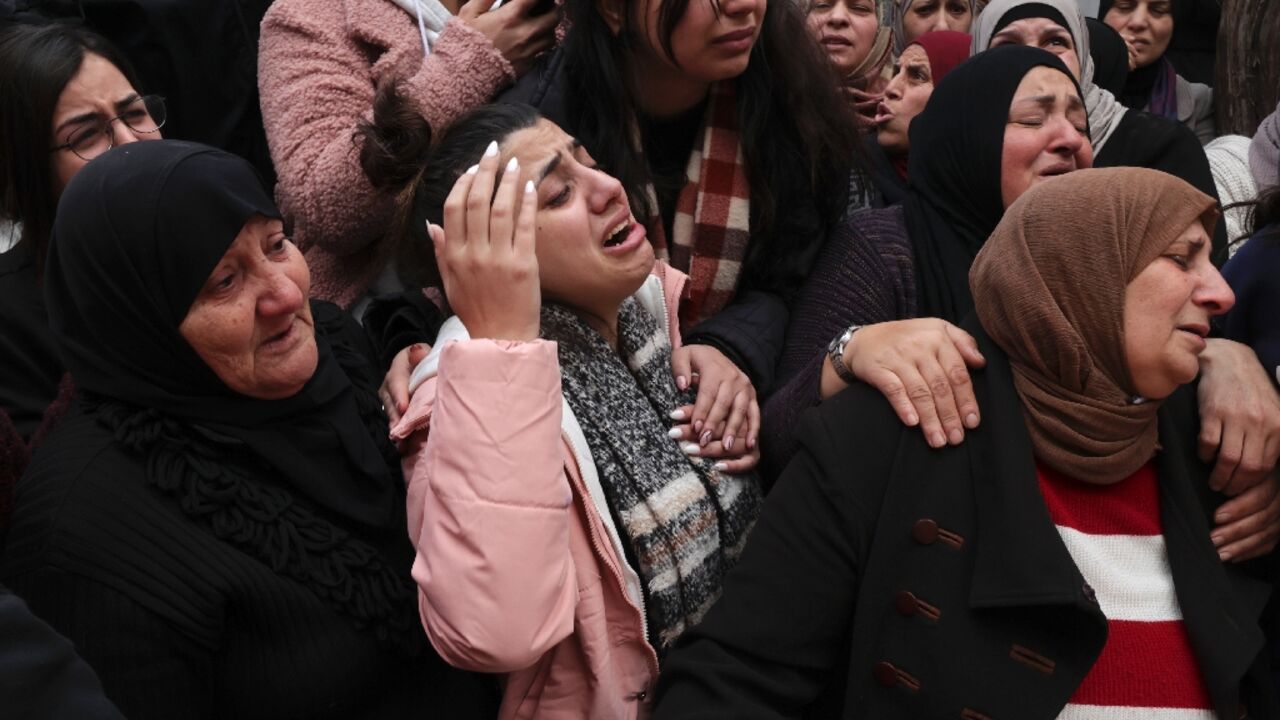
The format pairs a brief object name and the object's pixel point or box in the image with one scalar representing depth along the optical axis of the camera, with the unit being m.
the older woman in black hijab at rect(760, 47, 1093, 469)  2.72
